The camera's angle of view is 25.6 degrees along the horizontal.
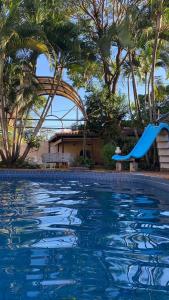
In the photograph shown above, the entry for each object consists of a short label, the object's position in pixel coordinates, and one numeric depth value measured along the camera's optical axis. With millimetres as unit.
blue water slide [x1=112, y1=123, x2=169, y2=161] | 14197
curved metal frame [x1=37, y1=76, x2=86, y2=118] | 21927
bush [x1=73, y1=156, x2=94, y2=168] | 18592
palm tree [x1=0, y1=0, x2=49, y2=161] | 15797
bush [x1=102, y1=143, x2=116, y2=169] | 17422
